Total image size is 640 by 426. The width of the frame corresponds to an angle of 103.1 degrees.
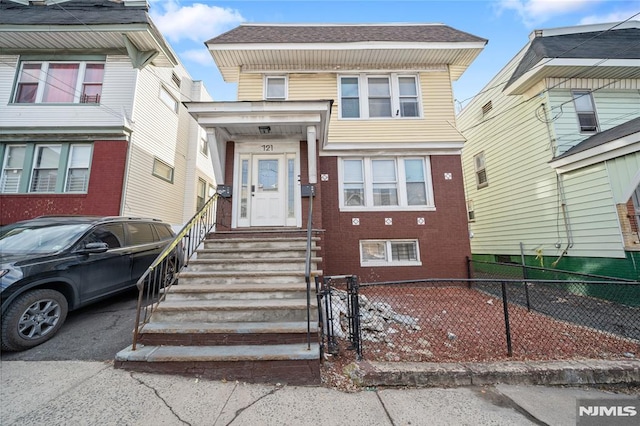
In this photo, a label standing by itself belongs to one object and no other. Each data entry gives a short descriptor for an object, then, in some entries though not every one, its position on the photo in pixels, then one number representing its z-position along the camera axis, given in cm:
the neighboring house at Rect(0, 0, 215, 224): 766
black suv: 323
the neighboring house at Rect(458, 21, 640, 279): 605
